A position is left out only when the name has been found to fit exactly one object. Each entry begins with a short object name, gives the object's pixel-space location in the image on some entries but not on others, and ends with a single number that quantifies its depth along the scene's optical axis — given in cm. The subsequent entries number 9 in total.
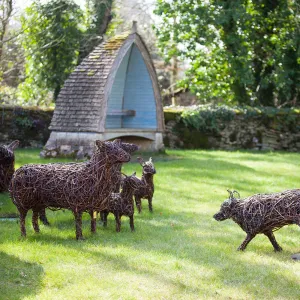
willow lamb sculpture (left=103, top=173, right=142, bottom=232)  932
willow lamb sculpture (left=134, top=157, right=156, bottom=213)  1087
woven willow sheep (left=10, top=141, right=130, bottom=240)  860
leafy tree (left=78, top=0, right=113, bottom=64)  2647
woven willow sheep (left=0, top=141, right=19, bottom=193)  1194
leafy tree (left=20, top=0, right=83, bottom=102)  2597
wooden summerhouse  1811
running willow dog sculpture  800
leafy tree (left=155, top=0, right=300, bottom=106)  2812
